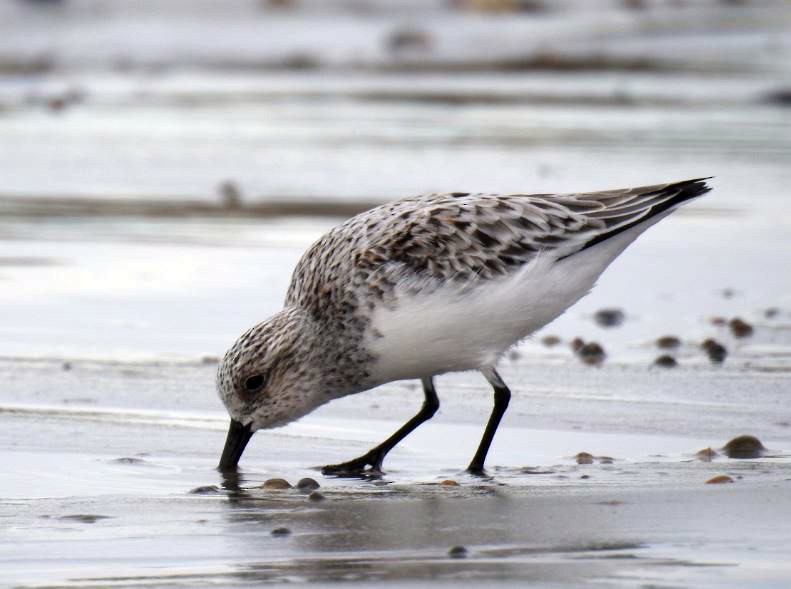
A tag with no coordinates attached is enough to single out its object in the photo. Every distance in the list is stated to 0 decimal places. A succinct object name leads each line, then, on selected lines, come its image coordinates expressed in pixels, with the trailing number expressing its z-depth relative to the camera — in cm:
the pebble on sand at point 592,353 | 1260
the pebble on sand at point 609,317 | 1405
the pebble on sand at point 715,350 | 1255
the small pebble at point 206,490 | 890
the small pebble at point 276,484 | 914
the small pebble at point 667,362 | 1236
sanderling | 970
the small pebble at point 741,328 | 1329
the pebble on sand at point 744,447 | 966
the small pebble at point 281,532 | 777
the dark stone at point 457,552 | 727
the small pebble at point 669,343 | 1293
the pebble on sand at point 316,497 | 869
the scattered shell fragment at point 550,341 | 1320
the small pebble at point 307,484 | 909
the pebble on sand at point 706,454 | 963
